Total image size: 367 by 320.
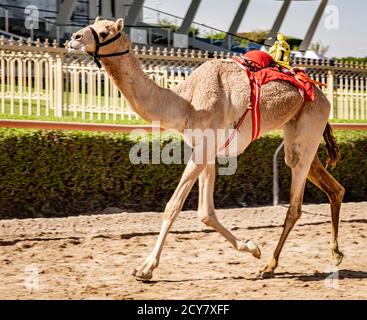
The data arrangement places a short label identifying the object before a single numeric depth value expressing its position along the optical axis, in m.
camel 6.65
